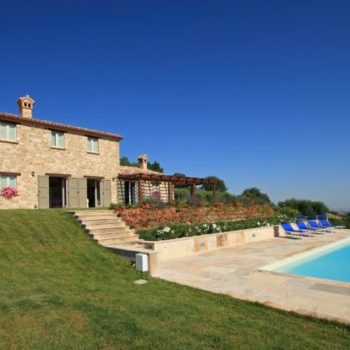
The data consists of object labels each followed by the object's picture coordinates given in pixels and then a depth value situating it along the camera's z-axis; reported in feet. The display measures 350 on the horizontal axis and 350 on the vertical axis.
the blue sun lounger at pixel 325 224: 66.30
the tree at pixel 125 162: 207.52
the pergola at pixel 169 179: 73.39
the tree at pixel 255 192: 150.20
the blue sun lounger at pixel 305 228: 60.85
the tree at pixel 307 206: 107.45
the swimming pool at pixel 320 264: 31.96
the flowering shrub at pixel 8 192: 57.67
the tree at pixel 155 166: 247.31
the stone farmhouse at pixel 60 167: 59.47
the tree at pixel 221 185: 200.95
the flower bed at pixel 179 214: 46.91
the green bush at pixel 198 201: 62.39
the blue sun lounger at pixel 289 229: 57.61
